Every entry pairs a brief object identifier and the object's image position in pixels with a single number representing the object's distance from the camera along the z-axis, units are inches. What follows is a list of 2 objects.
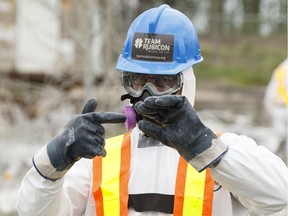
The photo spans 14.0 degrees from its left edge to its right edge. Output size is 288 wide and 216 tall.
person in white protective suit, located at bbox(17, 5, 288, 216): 154.3
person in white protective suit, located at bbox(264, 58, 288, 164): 524.7
